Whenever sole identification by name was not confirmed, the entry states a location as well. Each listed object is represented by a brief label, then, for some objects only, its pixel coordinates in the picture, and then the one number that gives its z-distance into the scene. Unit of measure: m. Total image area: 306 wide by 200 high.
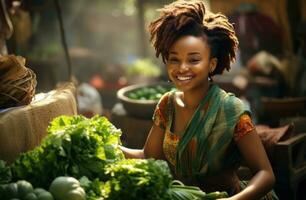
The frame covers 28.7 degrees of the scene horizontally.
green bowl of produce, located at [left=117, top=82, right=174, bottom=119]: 6.51
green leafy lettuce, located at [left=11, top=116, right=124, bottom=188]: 3.65
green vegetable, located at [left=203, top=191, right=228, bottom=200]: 3.64
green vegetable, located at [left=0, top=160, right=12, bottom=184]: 3.60
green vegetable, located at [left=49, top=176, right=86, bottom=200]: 3.41
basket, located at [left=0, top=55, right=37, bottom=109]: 4.33
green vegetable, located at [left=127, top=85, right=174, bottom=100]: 6.85
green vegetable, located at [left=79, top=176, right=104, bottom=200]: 3.56
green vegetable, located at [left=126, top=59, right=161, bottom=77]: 10.88
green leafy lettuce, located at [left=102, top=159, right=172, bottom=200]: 3.37
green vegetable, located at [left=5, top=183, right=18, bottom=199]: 3.42
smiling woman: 3.90
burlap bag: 4.11
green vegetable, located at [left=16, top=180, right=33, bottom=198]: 3.42
